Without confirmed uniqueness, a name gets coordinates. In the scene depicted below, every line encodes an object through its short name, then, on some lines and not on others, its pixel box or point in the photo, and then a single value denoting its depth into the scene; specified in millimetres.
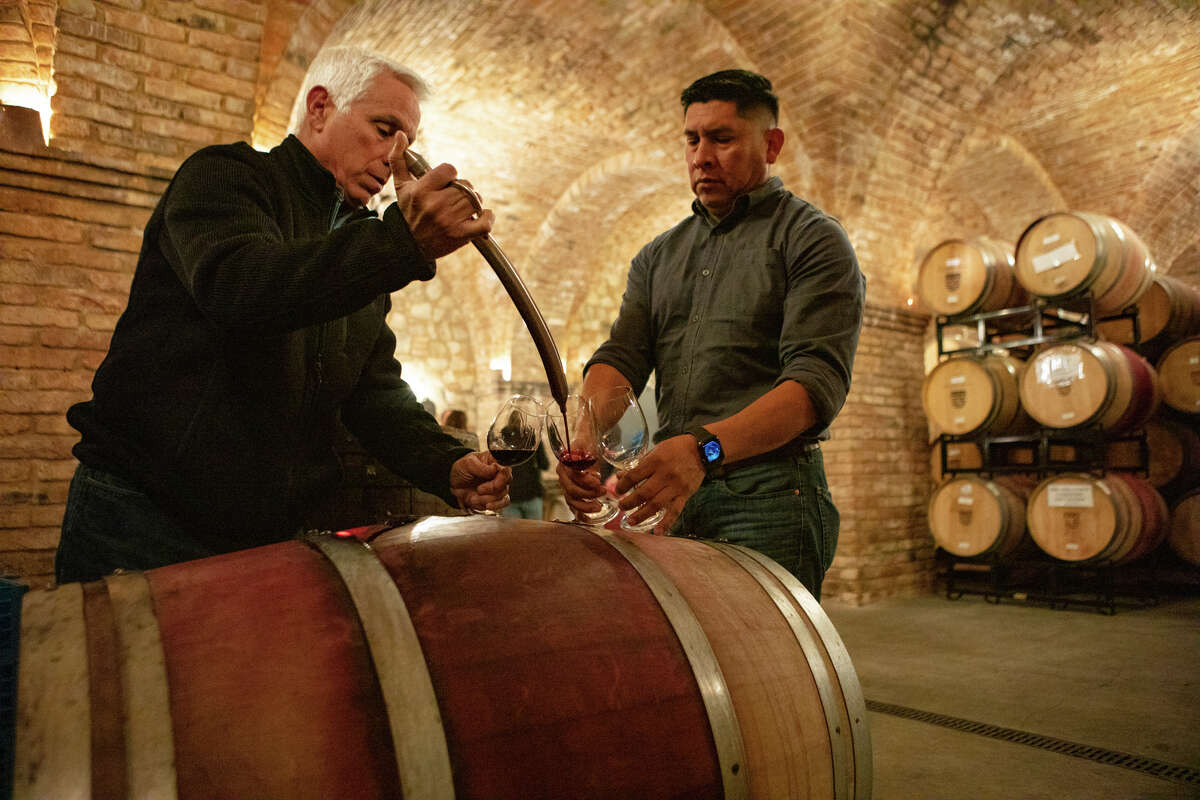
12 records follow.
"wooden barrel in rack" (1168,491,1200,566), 6520
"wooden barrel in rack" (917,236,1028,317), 6773
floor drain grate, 2719
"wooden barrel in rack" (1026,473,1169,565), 5883
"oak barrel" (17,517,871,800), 830
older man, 1167
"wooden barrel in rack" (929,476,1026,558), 6406
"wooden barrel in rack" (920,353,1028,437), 6582
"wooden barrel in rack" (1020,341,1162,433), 5988
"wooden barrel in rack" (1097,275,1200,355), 7117
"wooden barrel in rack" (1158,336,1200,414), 6766
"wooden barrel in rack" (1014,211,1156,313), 6227
